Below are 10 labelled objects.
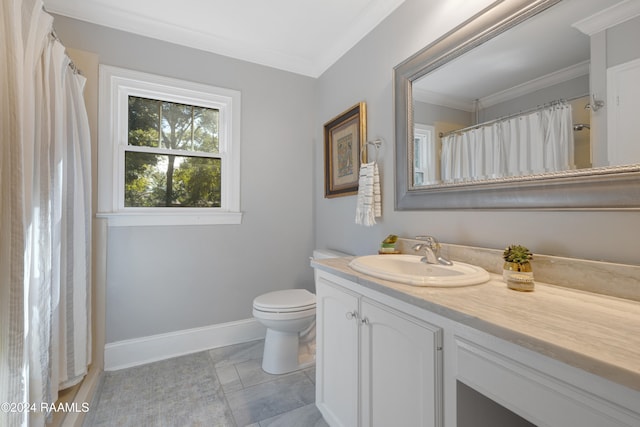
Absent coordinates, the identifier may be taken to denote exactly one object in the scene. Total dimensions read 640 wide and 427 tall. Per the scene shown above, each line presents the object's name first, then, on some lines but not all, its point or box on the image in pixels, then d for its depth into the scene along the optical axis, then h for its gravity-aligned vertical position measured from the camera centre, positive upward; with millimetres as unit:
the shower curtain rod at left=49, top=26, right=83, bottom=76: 1383 +876
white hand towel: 1745 +124
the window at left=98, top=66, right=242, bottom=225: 1911 +491
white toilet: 1755 -705
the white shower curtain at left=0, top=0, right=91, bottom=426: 921 -2
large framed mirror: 861 +417
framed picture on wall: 1948 +512
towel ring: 1793 +460
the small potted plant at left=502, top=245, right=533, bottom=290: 893 -164
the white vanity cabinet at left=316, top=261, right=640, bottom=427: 500 -351
